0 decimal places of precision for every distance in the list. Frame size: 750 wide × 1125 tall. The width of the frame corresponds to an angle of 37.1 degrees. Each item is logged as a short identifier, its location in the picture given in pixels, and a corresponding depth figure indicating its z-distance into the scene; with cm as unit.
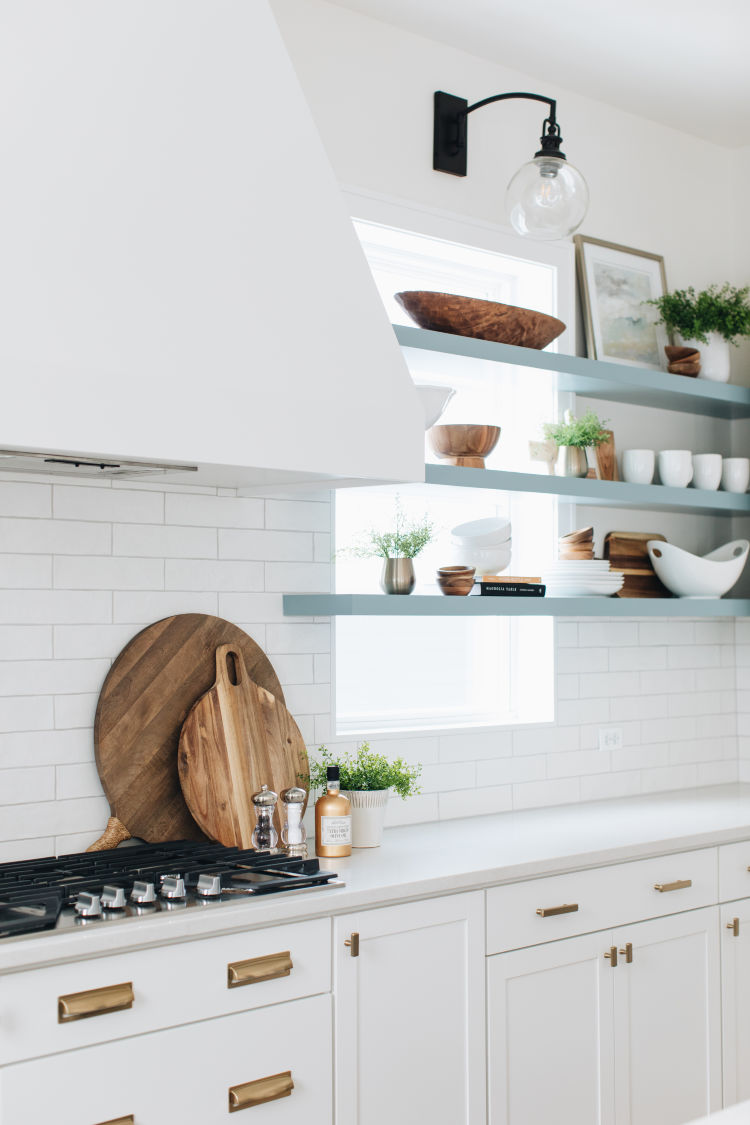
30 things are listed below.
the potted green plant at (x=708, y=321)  356
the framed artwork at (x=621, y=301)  351
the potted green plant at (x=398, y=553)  291
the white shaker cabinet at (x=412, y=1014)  225
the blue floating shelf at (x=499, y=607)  278
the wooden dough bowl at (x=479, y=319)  294
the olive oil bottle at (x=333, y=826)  257
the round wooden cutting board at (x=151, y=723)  251
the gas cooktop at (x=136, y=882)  196
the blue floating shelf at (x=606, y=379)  293
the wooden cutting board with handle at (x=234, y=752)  255
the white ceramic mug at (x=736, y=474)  364
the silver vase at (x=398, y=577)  291
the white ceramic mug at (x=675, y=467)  350
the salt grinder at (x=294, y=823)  252
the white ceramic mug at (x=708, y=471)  357
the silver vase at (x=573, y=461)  324
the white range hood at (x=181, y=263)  187
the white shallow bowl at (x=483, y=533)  309
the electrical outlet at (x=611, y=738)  352
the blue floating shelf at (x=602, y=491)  291
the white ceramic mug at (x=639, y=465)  346
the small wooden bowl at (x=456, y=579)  297
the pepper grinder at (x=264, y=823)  251
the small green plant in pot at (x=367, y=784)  269
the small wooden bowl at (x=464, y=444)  300
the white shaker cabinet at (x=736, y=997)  298
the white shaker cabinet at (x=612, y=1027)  254
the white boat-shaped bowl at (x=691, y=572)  355
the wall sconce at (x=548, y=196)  241
